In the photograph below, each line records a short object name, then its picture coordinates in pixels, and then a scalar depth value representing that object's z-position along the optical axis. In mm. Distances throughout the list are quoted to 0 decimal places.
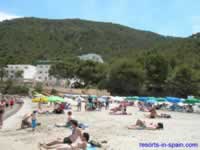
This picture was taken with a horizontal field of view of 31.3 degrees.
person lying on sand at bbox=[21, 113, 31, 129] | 19312
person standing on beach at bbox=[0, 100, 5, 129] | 20812
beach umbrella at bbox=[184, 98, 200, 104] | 40056
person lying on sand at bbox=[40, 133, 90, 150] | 11109
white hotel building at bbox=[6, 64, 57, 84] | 136375
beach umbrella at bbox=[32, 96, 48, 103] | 36406
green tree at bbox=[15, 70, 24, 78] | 130362
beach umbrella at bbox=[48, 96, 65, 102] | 34575
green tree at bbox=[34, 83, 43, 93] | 92950
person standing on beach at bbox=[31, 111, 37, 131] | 17984
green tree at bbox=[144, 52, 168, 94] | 74812
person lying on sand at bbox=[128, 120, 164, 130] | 18202
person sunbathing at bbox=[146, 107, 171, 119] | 26344
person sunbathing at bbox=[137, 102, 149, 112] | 36819
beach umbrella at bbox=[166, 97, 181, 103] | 41556
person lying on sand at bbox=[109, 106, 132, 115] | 30550
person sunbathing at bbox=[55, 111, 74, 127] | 18789
